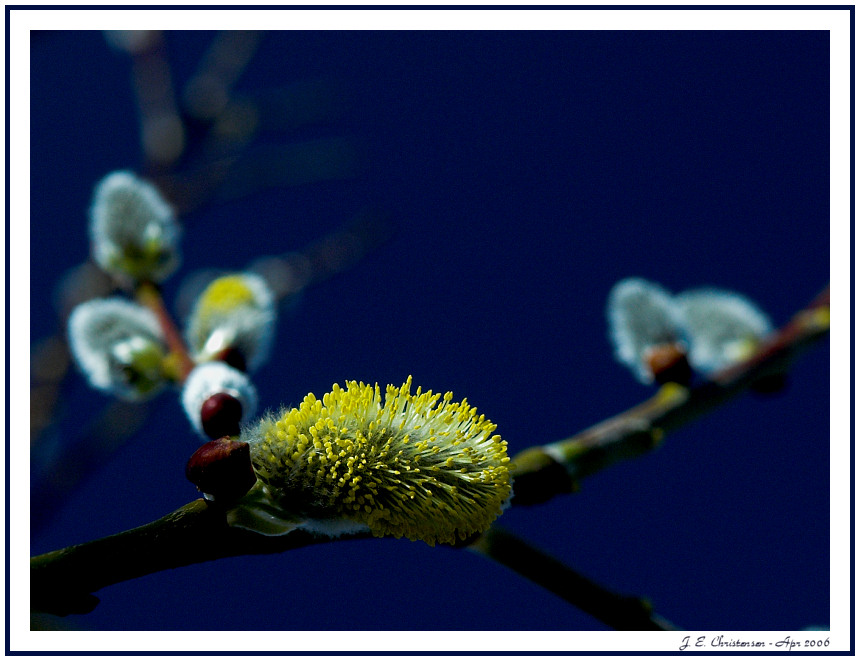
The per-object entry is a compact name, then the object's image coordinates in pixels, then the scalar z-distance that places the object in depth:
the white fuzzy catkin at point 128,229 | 0.69
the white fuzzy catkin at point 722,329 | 0.73
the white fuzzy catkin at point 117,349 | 0.68
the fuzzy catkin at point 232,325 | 0.68
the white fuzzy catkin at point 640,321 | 0.71
